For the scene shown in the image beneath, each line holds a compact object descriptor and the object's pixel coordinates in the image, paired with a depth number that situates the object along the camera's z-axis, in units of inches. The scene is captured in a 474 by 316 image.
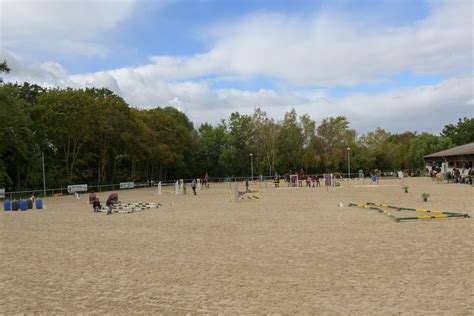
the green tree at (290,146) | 2834.6
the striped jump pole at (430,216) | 564.1
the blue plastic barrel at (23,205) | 974.4
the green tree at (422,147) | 2876.5
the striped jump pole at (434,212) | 579.9
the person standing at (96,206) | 872.3
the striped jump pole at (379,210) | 587.8
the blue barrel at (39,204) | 1009.0
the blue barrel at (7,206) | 970.7
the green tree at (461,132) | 3324.3
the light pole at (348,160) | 2709.2
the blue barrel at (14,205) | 975.0
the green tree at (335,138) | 2913.4
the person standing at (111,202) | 821.9
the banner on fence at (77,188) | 1639.0
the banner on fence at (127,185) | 2000.7
